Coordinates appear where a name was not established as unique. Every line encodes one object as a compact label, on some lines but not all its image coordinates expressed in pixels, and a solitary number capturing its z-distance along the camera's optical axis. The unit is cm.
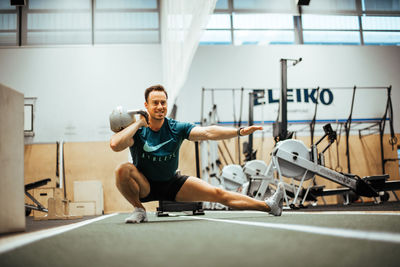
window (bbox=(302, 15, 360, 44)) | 999
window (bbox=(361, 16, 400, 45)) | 1028
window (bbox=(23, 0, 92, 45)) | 952
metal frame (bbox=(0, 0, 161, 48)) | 947
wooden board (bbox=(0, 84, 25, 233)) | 210
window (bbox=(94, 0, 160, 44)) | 961
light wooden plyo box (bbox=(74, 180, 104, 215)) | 811
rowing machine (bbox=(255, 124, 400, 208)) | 489
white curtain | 352
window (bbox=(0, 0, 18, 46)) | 943
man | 285
